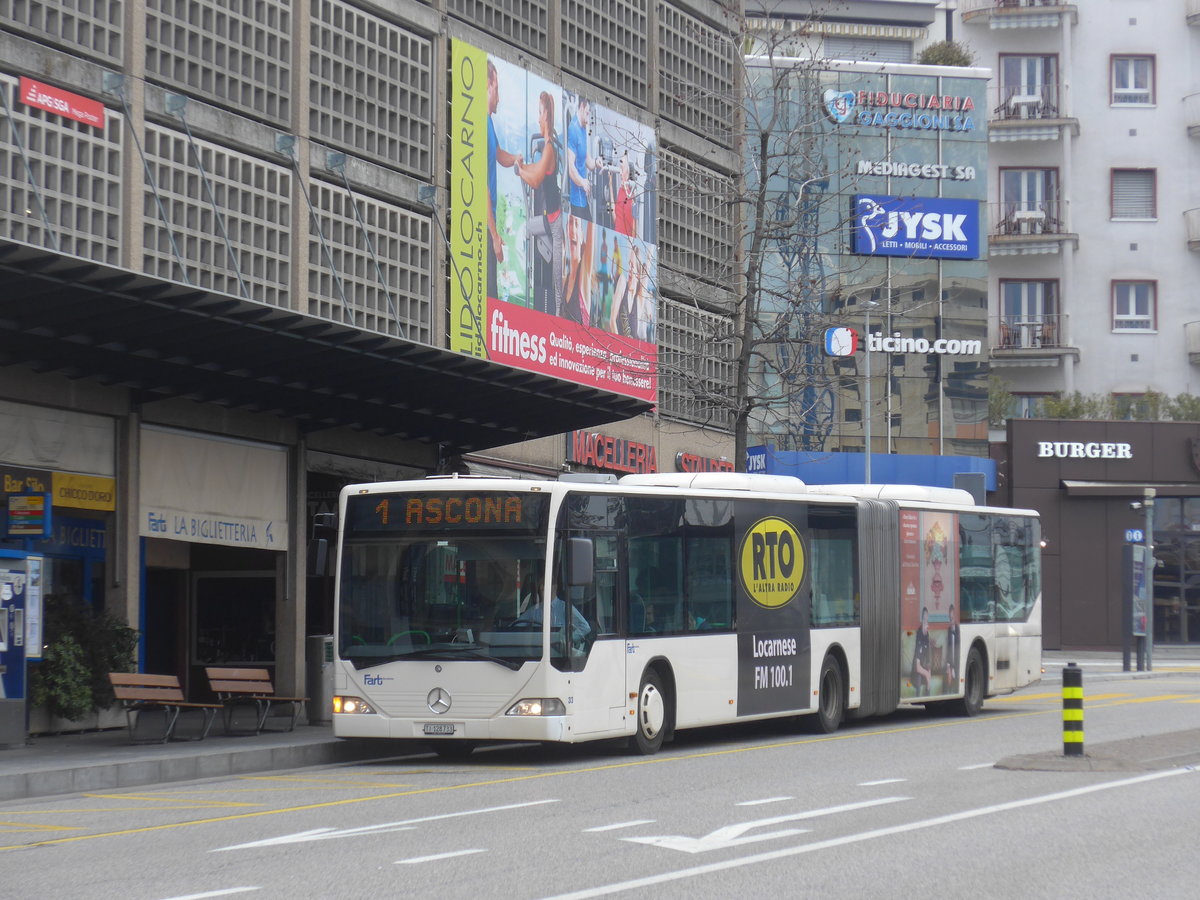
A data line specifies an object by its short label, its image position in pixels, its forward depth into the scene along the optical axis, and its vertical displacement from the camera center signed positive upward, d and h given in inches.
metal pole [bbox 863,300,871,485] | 1913.1 +175.8
